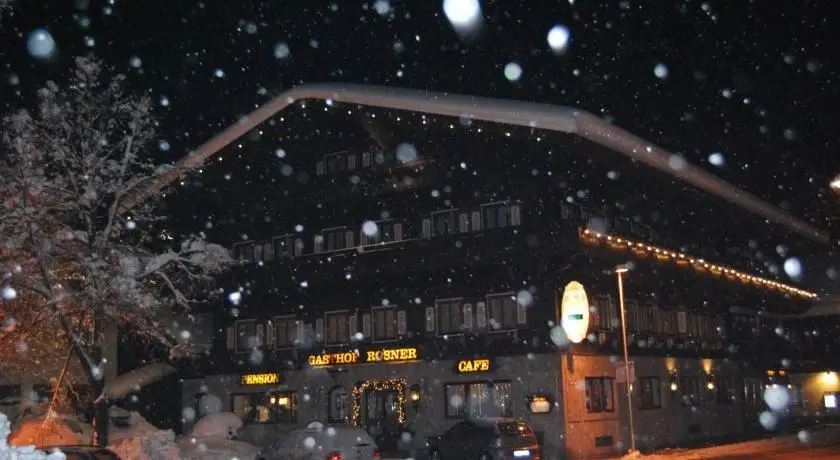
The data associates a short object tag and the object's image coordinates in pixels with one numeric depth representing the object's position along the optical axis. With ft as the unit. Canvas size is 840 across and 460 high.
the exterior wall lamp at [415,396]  113.19
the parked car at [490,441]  85.92
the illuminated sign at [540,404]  102.99
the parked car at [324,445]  72.84
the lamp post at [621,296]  98.17
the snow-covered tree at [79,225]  74.64
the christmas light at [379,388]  115.03
